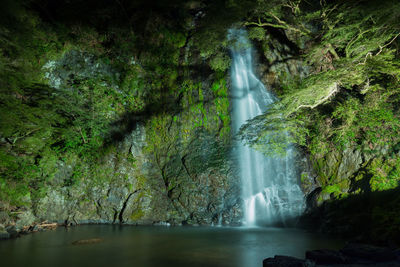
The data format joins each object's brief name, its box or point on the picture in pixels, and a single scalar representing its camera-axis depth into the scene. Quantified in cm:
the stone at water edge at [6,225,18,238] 863
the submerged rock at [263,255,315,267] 446
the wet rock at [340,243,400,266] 500
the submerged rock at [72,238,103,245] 774
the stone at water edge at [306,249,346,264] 491
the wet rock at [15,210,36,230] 962
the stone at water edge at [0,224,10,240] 831
